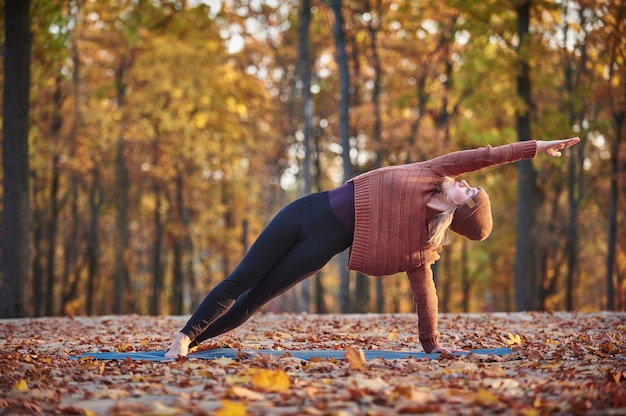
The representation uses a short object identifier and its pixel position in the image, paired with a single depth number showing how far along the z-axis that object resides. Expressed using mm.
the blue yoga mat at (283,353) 6074
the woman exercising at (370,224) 5949
